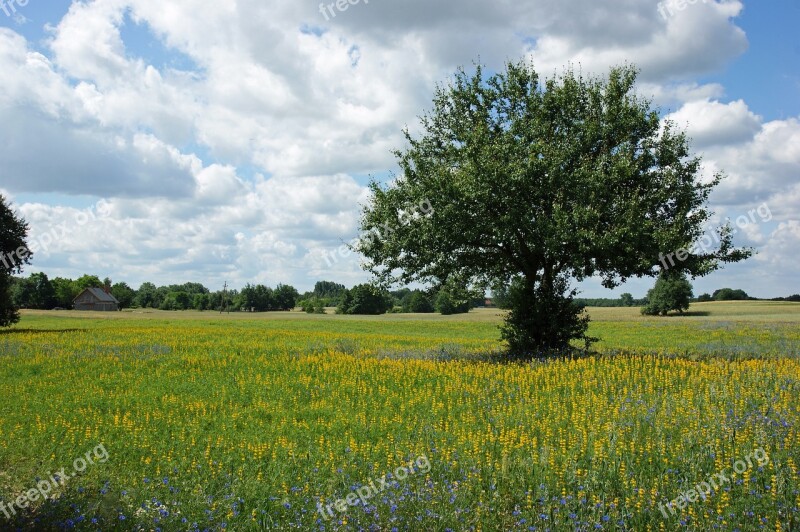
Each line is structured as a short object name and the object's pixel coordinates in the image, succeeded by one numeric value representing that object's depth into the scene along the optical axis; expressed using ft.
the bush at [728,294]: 438.40
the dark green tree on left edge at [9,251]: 145.38
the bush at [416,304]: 423.23
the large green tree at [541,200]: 66.44
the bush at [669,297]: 299.58
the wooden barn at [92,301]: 456.45
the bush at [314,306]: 429.79
